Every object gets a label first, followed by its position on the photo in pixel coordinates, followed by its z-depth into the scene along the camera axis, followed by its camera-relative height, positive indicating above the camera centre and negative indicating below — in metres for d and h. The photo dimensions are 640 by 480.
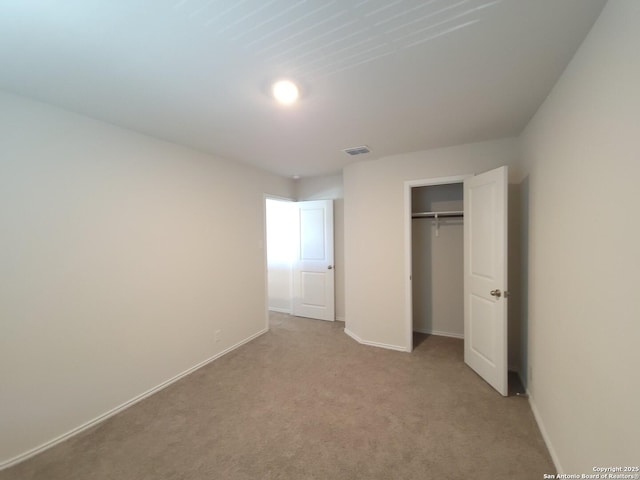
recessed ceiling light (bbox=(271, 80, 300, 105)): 1.65 +0.98
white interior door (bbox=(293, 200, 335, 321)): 4.38 -0.40
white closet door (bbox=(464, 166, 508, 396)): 2.34 -0.38
